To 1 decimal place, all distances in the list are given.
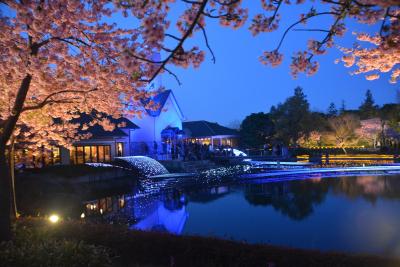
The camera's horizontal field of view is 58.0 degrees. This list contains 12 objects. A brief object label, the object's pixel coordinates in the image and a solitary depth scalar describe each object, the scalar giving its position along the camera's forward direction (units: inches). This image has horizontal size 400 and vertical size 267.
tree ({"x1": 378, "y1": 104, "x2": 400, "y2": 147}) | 1814.7
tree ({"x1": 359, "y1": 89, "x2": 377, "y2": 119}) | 2468.5
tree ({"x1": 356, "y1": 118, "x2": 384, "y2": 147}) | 1918.1
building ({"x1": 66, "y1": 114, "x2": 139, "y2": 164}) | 1182.3
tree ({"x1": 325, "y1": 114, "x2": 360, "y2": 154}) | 1860.2
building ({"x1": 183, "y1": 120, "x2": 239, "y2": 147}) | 2195.9
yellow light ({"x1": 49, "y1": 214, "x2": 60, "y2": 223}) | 368.8
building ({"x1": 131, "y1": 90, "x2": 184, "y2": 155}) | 1373.0
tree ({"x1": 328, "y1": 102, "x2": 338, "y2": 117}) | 2818.9
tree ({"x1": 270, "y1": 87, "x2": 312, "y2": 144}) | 1823.3
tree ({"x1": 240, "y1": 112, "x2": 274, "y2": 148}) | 2105.1
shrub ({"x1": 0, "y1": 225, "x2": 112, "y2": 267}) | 244.2
